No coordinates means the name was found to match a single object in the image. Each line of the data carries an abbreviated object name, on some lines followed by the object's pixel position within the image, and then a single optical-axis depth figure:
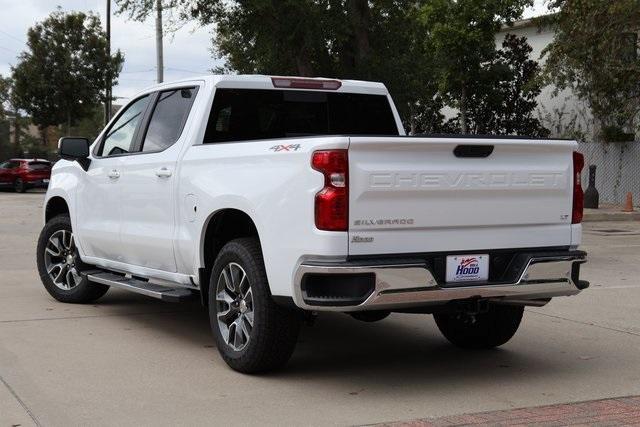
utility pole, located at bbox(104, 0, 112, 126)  43.75
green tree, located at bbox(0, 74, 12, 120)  68.99
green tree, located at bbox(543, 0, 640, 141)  23.75
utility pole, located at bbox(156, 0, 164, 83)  30.44
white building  28.05
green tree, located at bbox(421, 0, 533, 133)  31.03
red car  38.03
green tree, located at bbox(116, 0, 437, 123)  25.20
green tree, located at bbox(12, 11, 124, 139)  45.81
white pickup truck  5.41
